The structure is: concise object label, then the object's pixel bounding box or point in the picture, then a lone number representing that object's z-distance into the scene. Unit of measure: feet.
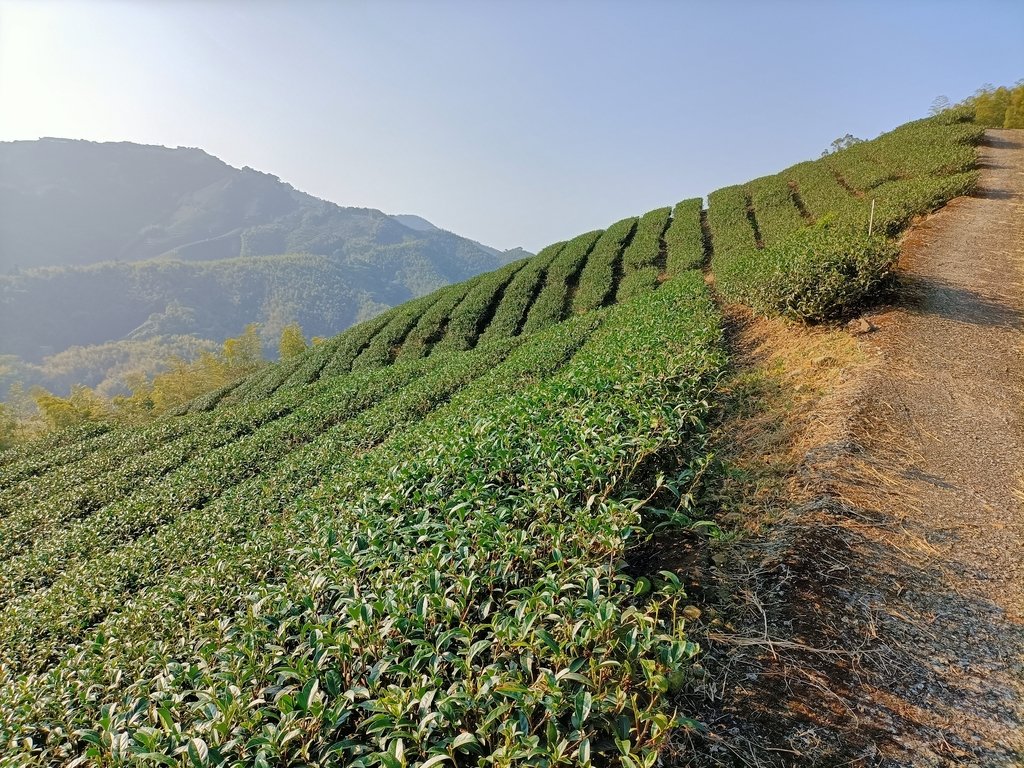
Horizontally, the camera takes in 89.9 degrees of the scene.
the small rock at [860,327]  24.20
